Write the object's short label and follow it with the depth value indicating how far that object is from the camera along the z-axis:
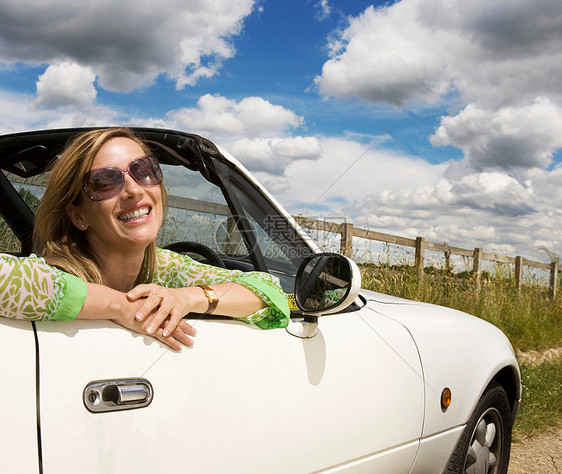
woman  1.77
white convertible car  1.31
